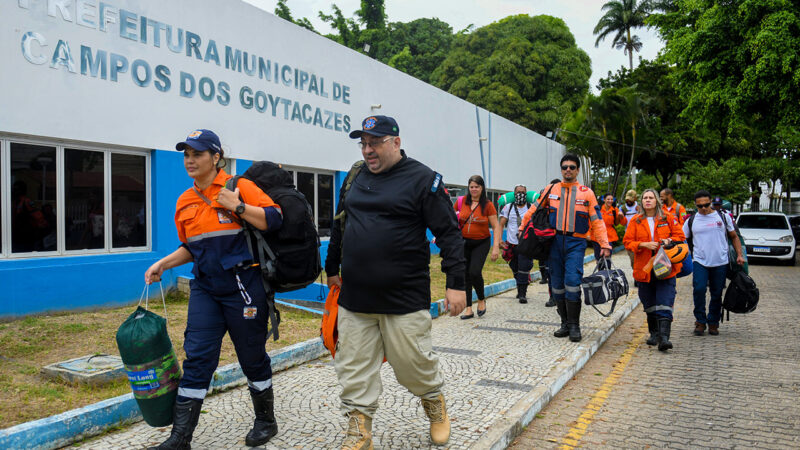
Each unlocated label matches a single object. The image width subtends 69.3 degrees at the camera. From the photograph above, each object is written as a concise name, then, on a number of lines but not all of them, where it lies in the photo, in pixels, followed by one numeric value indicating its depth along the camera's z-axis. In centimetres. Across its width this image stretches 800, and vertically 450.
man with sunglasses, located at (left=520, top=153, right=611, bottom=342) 636
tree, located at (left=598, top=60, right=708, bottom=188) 3222
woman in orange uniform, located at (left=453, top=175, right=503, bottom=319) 735
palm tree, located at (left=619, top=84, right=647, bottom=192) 2722
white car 1752
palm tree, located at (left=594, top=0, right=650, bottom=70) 5266
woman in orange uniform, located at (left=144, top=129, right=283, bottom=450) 328
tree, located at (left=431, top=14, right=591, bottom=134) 3534
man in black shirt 326
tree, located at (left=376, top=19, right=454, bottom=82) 4169
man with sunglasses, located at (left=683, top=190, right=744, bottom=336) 710
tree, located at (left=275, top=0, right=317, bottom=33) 3484
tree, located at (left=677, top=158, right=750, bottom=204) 2867
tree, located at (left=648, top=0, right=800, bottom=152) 1509
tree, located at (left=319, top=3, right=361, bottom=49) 3700
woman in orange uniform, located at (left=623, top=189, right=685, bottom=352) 642
